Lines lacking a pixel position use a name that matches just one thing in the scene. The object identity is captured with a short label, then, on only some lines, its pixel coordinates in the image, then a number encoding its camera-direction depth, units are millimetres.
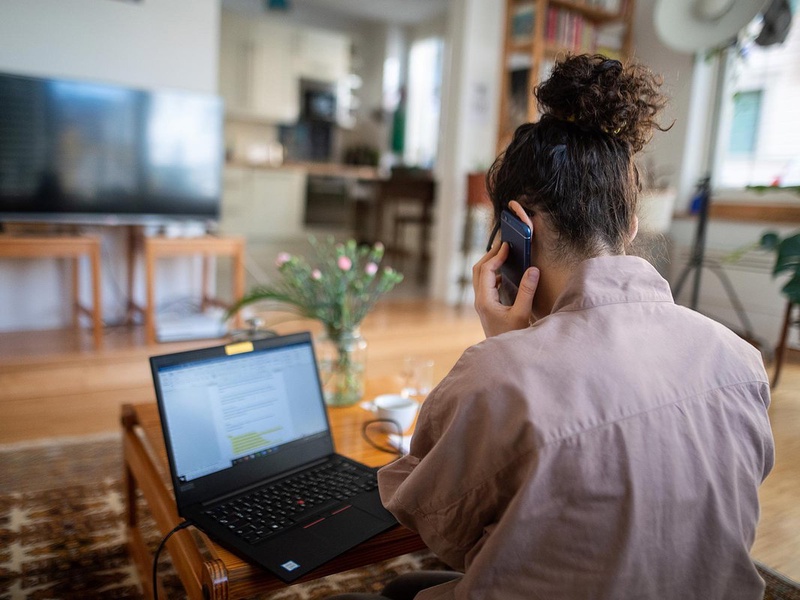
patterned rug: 1404
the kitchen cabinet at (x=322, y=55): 6820
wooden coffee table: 820
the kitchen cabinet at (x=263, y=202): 6562
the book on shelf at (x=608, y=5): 4238
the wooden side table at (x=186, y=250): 3070
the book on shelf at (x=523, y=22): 4148
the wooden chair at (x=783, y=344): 2718
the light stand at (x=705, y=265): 3208
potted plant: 2422
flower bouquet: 1455
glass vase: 1509
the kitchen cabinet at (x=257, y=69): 6469
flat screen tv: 2938
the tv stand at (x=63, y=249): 2781
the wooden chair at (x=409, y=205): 5602
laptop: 882
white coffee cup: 1373
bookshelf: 4125
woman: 574
